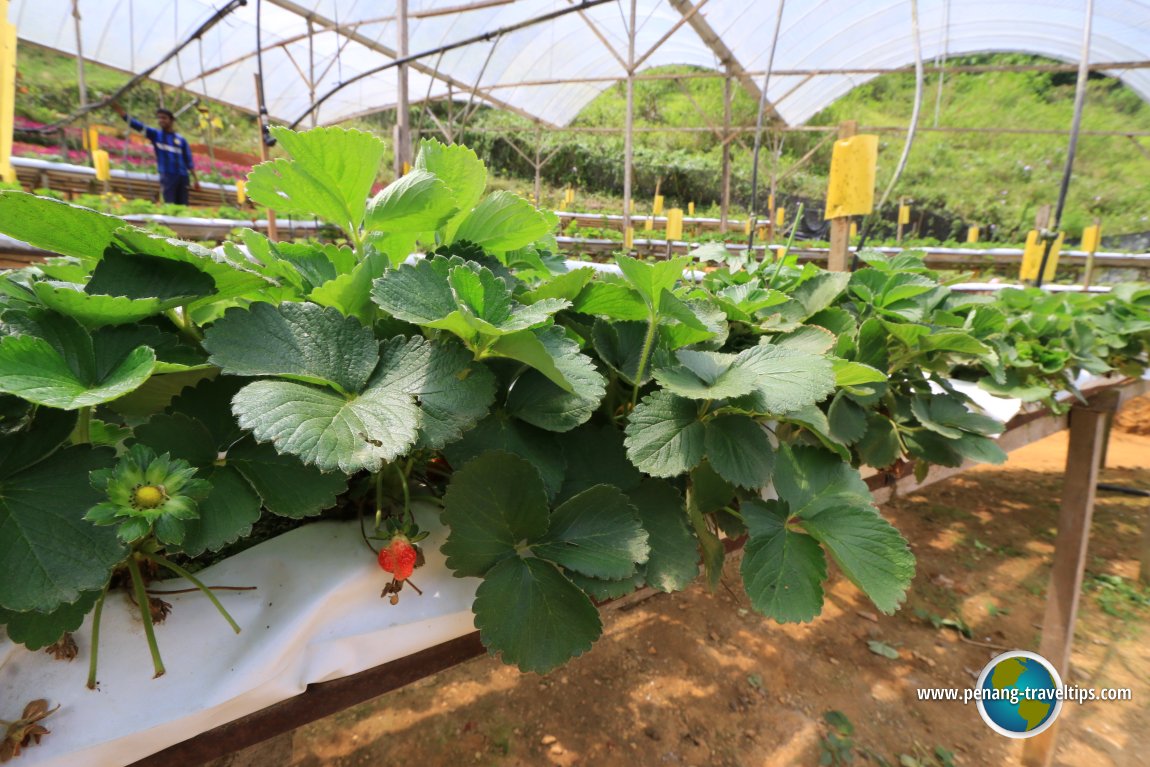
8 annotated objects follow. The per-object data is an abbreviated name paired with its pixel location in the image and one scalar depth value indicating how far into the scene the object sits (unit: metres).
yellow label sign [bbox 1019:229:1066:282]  1.63
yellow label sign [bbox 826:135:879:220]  0.75
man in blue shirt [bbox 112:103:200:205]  4.75
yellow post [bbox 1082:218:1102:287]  2.32
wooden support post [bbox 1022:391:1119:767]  1.26
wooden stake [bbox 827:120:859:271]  0.91
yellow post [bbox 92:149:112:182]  3.55
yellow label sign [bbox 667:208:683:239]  2.22
